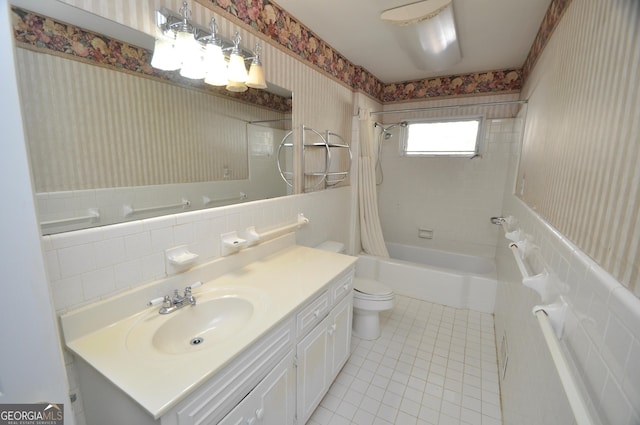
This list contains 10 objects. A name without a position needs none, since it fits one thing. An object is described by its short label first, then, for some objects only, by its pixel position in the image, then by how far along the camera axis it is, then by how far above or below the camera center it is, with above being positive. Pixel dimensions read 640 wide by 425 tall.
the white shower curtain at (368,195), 2.90 -0.26
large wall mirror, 0.92 +0.15
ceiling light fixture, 1.65 +0.95
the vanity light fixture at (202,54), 1.22 +0.56
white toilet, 2.15 -1.04
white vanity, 0.80 -0.61
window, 3.24 +0.43
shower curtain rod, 2.34 +0.61
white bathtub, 2.68 -1.13
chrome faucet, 1.15 -0.57
